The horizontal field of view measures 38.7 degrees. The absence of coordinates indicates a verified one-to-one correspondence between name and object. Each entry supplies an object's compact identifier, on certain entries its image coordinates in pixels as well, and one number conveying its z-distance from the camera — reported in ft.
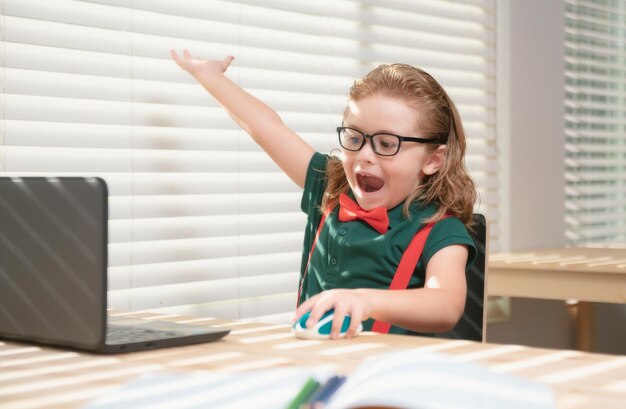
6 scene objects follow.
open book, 2.24
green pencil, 2.43
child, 5.21
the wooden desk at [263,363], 2.74
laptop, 3.30
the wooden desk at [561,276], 7.30
